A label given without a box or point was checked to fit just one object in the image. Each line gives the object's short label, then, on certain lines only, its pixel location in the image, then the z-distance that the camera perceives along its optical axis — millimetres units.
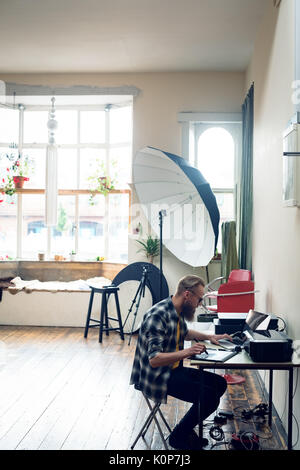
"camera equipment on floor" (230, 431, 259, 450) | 3312
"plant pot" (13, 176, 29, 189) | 7793
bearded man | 3031
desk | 2901
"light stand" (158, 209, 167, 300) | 5308
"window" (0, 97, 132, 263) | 7781
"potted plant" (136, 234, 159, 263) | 6957
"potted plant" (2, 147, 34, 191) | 7801
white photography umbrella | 5156
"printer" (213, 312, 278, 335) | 3646
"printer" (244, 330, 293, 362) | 2943
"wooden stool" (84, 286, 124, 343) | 6375
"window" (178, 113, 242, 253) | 7105
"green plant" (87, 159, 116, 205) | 7629
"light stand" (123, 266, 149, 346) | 6190
